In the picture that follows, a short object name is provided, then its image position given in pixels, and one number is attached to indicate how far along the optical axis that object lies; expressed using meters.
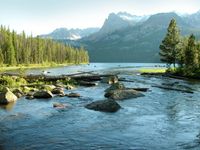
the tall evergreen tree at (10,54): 169.88
